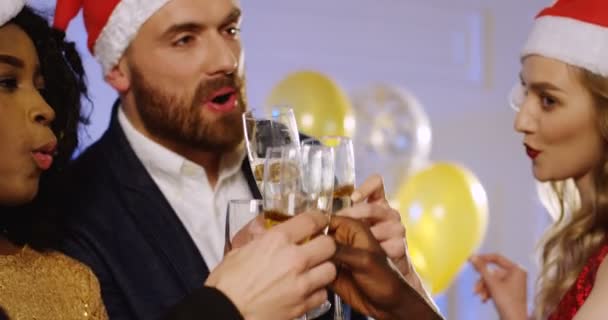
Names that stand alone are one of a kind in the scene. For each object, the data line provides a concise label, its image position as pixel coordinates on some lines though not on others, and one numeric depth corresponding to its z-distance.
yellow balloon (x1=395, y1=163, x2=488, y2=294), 3.78
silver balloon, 4.28
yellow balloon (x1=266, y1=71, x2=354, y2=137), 3.57
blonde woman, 2.19
